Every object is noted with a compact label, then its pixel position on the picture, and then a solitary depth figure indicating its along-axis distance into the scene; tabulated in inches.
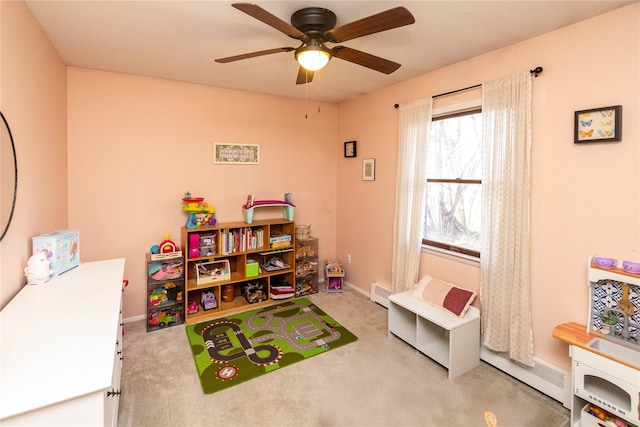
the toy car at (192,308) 127.8
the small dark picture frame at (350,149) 156.1
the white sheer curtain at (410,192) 117.2
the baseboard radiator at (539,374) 80.9
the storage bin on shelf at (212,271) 129.3
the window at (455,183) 105.6
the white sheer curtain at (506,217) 87.4
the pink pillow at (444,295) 98.4
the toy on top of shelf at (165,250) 120.3
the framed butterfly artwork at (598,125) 70.9
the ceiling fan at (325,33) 58.7
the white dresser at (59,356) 36.2
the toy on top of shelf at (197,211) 127.8
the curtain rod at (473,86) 83.7
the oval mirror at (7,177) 57.9
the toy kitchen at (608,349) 65.4
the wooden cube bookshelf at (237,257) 127.0
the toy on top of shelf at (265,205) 140.6
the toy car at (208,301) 131.2
